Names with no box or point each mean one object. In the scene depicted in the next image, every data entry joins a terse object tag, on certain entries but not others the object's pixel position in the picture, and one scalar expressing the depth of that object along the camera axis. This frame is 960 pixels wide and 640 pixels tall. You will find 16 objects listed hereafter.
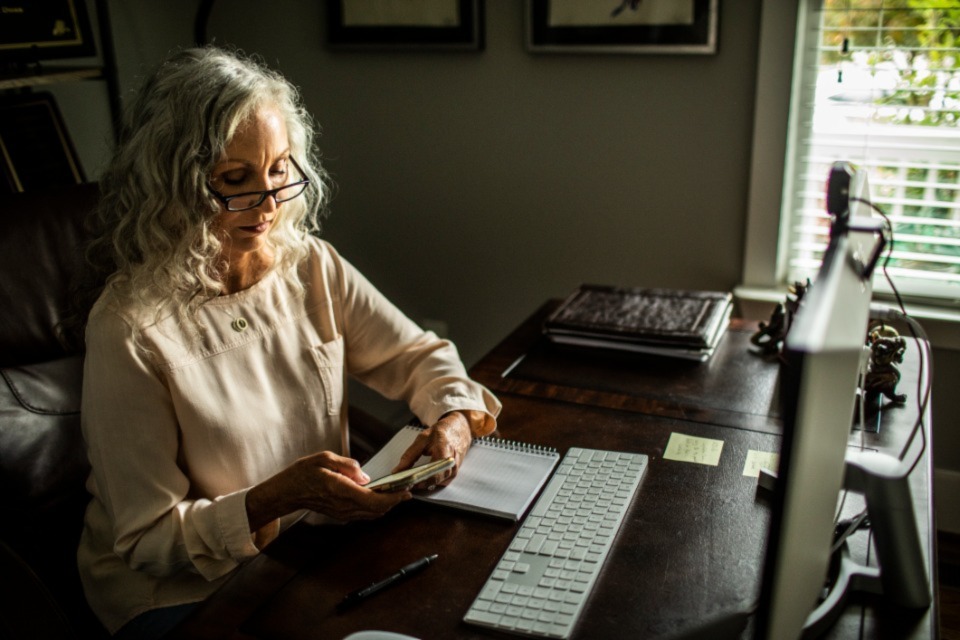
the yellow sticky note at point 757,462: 1.32
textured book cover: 1.73
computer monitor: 0.66
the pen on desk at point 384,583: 1.05
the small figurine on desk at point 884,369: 1.49
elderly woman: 1.24
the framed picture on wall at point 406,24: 2.32
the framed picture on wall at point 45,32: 1.89
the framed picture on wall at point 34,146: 1.96
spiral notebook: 1.25
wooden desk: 1.02
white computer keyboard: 1.02
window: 1.93
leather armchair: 1.39
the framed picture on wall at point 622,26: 2.07
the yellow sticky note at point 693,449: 1.36
